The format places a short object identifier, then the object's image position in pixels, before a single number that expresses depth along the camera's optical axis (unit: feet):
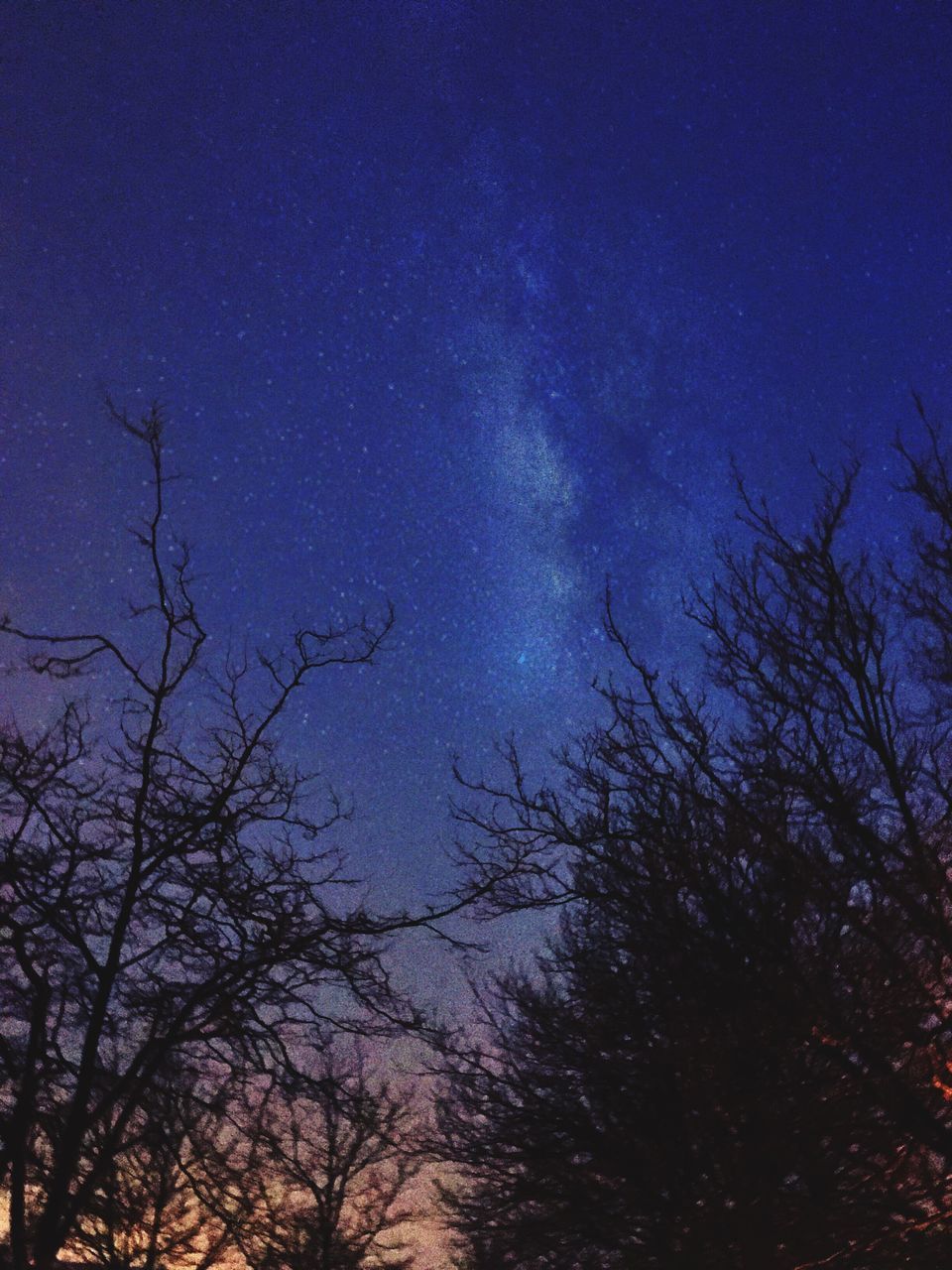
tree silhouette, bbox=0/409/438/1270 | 19.36
